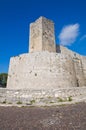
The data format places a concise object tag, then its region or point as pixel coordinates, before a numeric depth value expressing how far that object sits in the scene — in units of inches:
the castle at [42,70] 355.4
